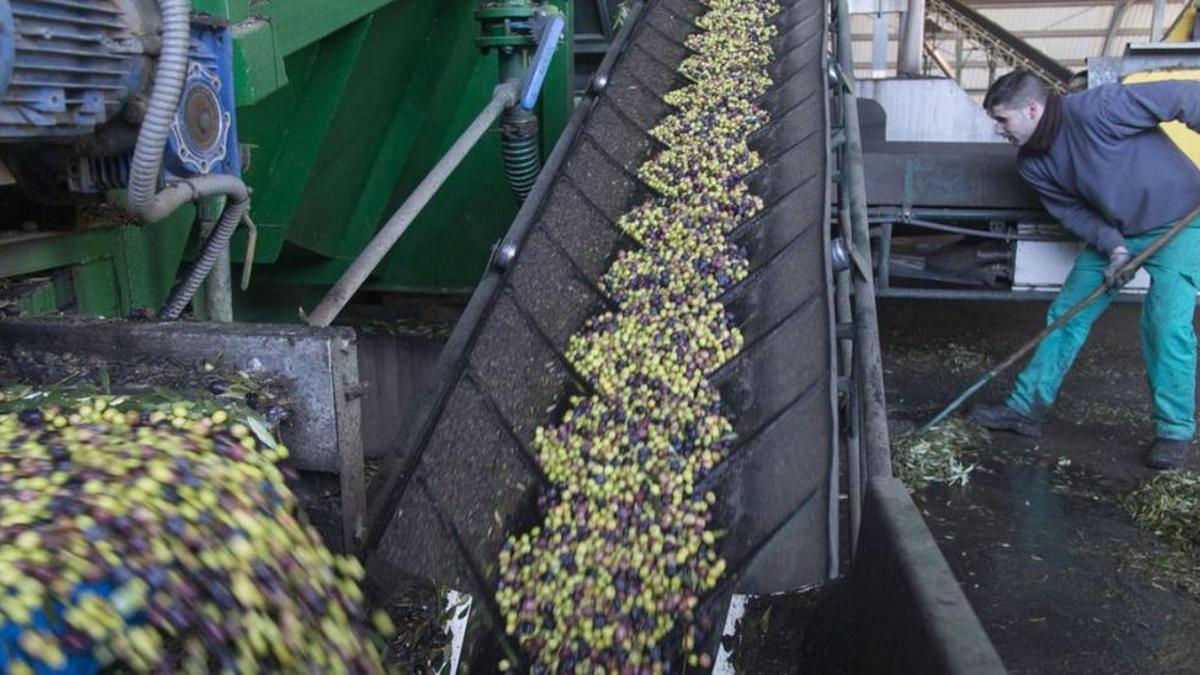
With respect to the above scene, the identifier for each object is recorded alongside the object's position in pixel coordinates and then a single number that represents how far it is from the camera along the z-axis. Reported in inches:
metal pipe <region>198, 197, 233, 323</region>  100.6
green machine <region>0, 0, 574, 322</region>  73.9
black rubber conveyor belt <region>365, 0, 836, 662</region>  84.5
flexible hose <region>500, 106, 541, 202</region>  148.5
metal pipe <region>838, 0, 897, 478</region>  76.5
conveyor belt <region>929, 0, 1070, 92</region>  337.1
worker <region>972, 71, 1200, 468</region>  139.7
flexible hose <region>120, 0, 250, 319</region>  73.4
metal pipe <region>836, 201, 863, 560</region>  83.8
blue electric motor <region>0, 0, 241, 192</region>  66.4
